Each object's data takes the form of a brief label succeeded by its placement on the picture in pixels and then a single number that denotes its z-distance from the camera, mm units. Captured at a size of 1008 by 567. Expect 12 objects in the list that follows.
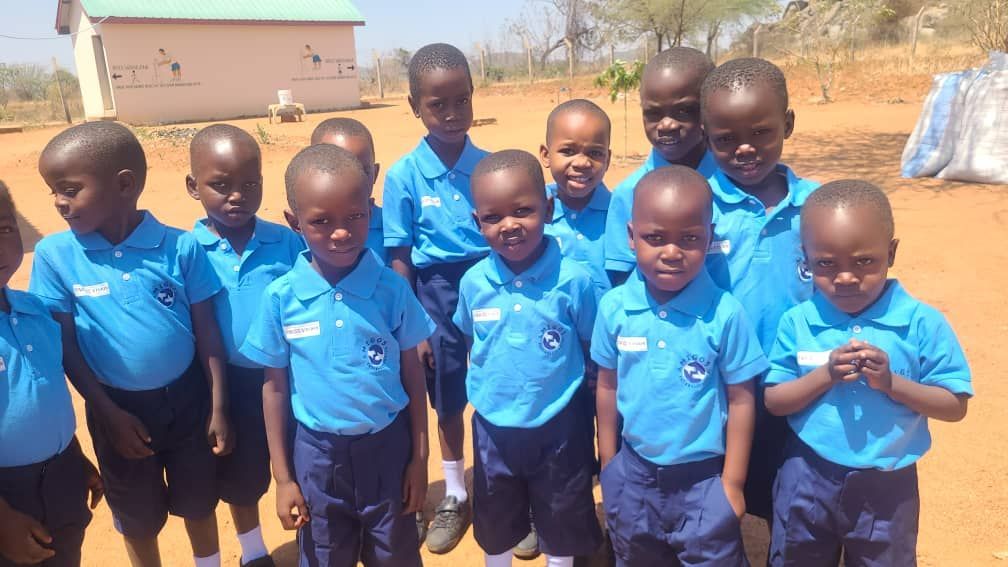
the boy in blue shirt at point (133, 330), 2043
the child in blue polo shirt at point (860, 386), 1715
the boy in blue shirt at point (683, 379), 1852
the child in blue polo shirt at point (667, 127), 2240
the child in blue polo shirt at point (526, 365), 2104
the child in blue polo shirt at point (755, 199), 1998
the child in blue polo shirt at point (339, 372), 1989
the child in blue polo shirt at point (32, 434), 1836
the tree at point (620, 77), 10250
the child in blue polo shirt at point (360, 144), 2879
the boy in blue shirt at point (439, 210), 2699
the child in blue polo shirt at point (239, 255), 2299
